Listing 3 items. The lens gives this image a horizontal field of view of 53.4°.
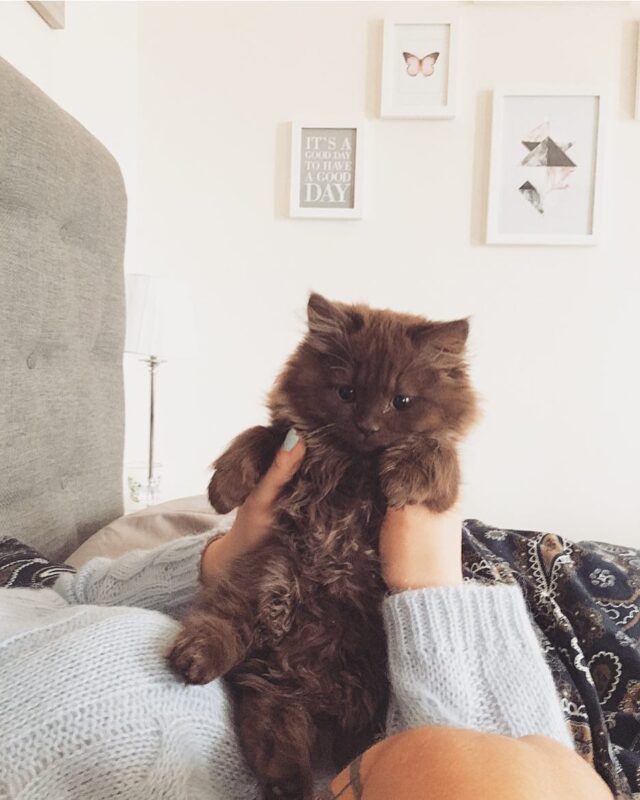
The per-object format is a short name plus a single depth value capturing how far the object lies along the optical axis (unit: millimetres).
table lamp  2145
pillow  1438
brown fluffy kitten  748
